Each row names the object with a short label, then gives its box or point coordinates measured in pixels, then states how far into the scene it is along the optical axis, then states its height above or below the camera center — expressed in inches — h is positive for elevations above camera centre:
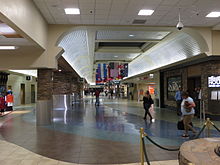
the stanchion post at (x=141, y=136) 182.9 -40.2
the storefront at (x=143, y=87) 855.6 +9.1
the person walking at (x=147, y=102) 515.2 -32.5
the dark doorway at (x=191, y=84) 611.7 +11.4
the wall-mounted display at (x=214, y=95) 488.4 -16.1
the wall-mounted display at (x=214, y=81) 491.8 +15.6
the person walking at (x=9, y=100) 727.1 -35.9
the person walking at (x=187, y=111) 323.3 -34.2
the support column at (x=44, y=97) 443.2 -16.4
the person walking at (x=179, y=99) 591.2 -29.7
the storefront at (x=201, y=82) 491.5 +16.1
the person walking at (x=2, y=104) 636.6 -42.7
